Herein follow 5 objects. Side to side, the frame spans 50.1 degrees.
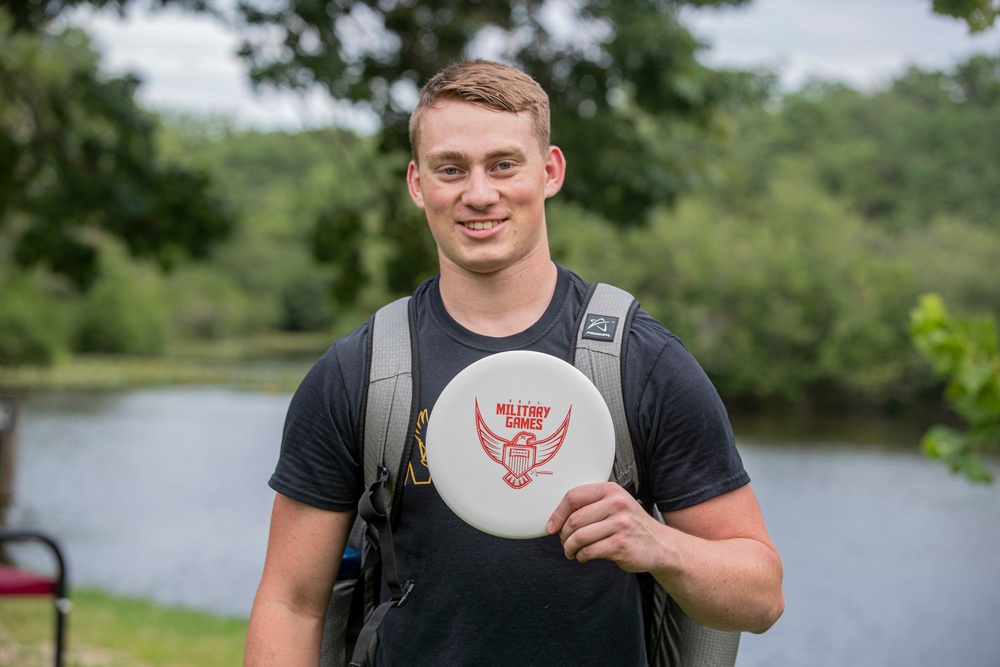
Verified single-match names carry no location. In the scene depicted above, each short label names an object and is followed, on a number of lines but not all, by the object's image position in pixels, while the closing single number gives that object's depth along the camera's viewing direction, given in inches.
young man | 74.0
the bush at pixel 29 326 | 1539.1
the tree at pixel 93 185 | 370.6
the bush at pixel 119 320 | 1929.1
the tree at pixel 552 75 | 332.2
